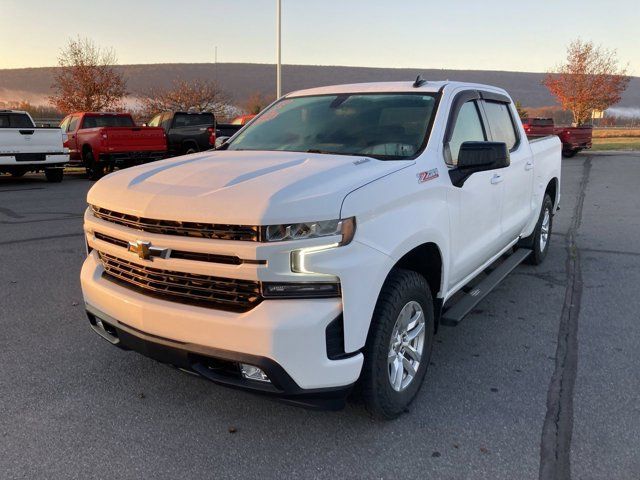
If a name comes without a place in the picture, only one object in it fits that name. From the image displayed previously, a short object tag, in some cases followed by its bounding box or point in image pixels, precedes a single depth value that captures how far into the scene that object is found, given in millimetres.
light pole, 24688
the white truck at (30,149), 13922
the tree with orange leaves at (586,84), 40062
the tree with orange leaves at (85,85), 30188
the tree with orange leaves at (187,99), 42438
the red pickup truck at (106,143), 15734
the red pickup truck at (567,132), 23750
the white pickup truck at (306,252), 2543
